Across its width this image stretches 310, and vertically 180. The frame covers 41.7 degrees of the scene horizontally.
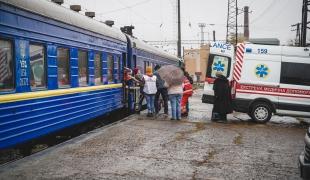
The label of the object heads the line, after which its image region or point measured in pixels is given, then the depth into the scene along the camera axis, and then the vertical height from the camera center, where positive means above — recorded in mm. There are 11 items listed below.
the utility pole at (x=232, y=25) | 46159 +5960
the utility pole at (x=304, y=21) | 22372 +2864
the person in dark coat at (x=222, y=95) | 13195 -714
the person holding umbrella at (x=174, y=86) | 13406 -425
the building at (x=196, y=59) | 86562 +3070
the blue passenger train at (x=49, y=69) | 7059 +96
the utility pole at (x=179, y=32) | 34147 +3453
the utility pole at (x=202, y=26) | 85562 +10026
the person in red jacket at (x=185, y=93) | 14745 -726
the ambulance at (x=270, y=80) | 13602 -240
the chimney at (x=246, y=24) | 75250 +9258
